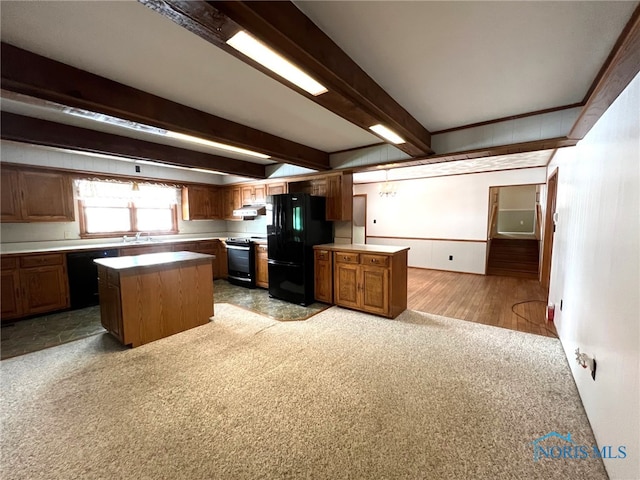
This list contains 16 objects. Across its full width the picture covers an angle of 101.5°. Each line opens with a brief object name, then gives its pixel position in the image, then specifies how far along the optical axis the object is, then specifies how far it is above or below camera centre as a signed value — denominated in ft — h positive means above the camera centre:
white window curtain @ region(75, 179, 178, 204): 14.40 +1.53
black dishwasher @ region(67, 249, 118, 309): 12.82 -2.96
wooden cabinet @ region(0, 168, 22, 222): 11.64 +0.99
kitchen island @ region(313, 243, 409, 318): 11.34 -2.78
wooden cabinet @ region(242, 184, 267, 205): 17.49 +1.63
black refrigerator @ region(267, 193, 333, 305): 13.35 -1.18
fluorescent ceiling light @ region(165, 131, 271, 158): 8.66 +2.76
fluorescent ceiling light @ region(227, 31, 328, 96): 4.18 +2.84
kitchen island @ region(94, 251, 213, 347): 8.96 -2.86
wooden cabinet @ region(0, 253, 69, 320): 11.24 -2.98
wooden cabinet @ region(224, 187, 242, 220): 18.99 +1.30
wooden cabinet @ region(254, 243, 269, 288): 16.34 -3.04
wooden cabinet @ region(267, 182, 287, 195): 16.22 +1.88
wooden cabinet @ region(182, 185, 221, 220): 18.45 +1.14
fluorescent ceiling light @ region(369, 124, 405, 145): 7.85 +2.69
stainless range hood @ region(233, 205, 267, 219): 17.29 +0.46
